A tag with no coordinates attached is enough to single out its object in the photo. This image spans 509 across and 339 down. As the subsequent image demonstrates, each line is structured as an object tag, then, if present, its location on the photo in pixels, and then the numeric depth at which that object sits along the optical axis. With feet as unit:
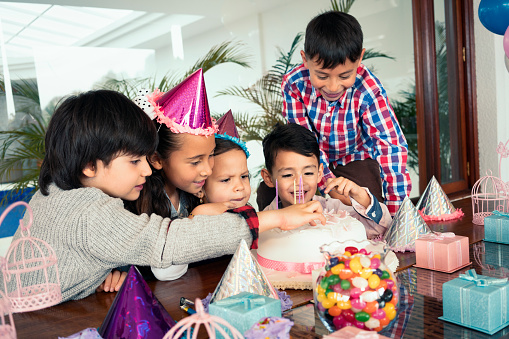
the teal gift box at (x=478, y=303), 2.67
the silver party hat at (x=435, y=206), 5.73
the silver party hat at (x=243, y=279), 3.12
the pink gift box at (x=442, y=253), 3.72
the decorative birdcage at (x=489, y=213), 5.24
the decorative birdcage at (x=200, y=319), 2.02
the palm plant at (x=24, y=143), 7.69
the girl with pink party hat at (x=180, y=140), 4.76
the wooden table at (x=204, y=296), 2.74
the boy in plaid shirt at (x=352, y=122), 6.09
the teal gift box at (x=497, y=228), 4.42
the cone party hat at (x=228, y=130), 5.48
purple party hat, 2.76
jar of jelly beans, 2.52
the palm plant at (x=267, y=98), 10.05
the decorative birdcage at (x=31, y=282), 2.63
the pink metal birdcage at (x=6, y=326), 2.40
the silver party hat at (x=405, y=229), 4.44
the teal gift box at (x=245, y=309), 2.55
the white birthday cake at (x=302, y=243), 3.83
